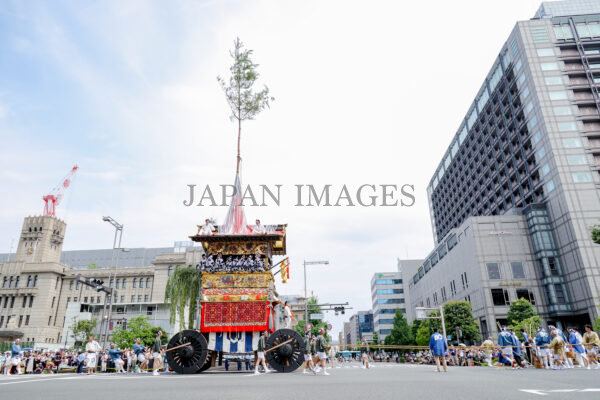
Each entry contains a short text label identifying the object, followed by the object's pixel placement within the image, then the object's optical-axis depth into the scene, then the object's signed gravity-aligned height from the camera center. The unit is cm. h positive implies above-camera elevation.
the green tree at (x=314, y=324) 5174 +152
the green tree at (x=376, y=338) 9988 -128
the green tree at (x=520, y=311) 4453 +208
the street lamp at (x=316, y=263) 4698 +863
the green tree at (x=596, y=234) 2283 +543
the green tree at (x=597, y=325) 3688 +16
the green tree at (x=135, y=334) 4953 +70
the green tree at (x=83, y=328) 6350 +211
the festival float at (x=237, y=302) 1712 +166
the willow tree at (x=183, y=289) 2280 +287
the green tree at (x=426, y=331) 5347 +8
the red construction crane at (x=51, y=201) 10858 +3913
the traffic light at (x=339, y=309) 4059 +258
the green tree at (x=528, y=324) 4118 +50
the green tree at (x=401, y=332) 6342 +2
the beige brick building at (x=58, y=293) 7469 +962
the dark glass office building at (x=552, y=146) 4794 +2606
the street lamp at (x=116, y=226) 3155 +963
